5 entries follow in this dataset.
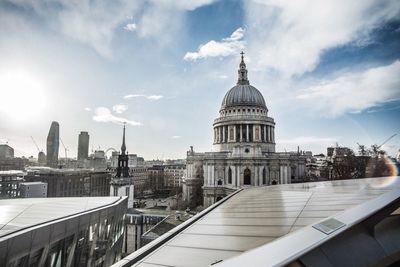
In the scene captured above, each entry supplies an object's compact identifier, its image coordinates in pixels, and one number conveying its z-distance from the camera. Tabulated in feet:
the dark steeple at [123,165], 173.88
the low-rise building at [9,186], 173.15
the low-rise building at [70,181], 189.37
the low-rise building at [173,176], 430.20
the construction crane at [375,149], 192.12
